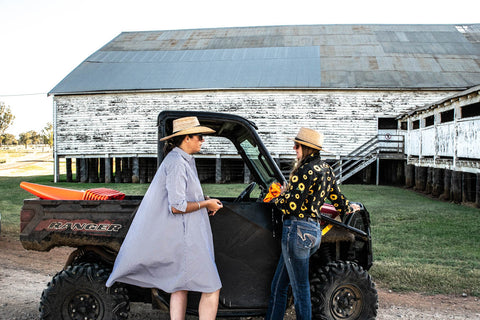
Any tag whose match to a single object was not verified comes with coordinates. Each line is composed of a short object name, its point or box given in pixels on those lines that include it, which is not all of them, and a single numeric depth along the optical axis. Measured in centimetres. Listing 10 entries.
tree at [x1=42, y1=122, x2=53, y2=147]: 10025
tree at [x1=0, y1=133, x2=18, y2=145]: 9844
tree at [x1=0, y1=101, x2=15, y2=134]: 7138
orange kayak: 430
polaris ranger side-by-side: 380
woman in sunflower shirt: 350
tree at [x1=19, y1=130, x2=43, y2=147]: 10699
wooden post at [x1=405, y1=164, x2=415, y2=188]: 2264
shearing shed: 2459
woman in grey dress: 334
